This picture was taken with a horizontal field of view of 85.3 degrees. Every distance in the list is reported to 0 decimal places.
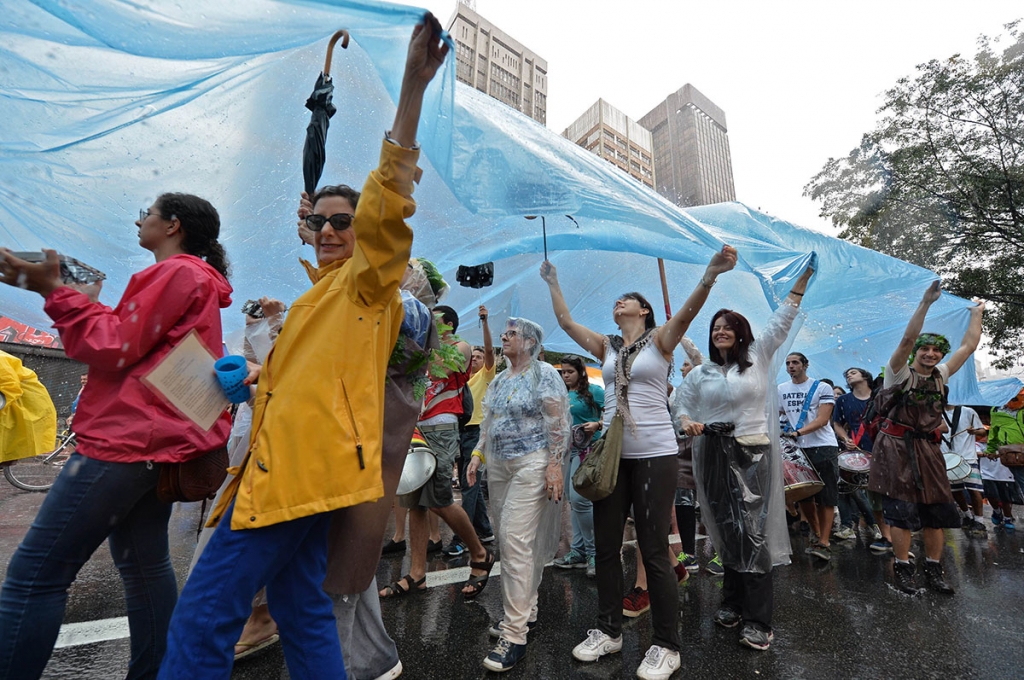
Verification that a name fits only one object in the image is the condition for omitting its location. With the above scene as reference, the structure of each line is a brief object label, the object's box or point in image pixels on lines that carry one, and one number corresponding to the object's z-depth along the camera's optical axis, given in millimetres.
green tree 11523
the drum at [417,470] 3443
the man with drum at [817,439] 5109
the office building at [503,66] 61406
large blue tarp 2039
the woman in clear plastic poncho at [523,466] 2787
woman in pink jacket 1639
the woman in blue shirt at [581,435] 4434
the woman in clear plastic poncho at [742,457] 3158
